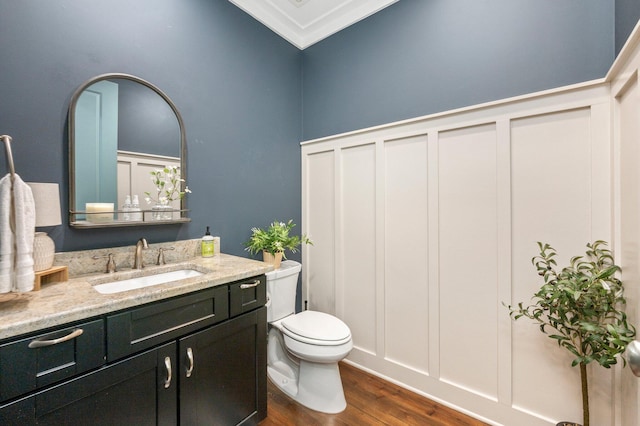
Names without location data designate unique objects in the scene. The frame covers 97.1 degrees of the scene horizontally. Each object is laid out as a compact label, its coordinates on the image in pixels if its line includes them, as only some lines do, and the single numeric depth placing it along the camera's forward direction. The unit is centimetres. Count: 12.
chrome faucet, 156
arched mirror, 143
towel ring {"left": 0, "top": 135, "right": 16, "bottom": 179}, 96
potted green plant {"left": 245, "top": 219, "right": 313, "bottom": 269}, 206
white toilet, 172
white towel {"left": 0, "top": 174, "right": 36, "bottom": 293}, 93
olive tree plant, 119
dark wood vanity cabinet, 92
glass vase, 169
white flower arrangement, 170
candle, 145
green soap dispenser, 187
